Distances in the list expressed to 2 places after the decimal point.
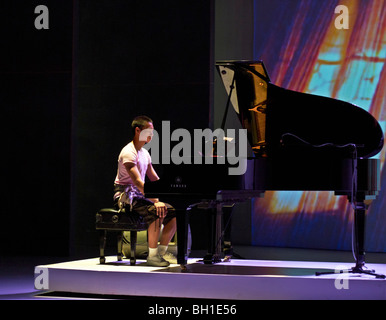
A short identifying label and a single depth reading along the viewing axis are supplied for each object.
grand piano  9.70
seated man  10.59
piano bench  10.87
